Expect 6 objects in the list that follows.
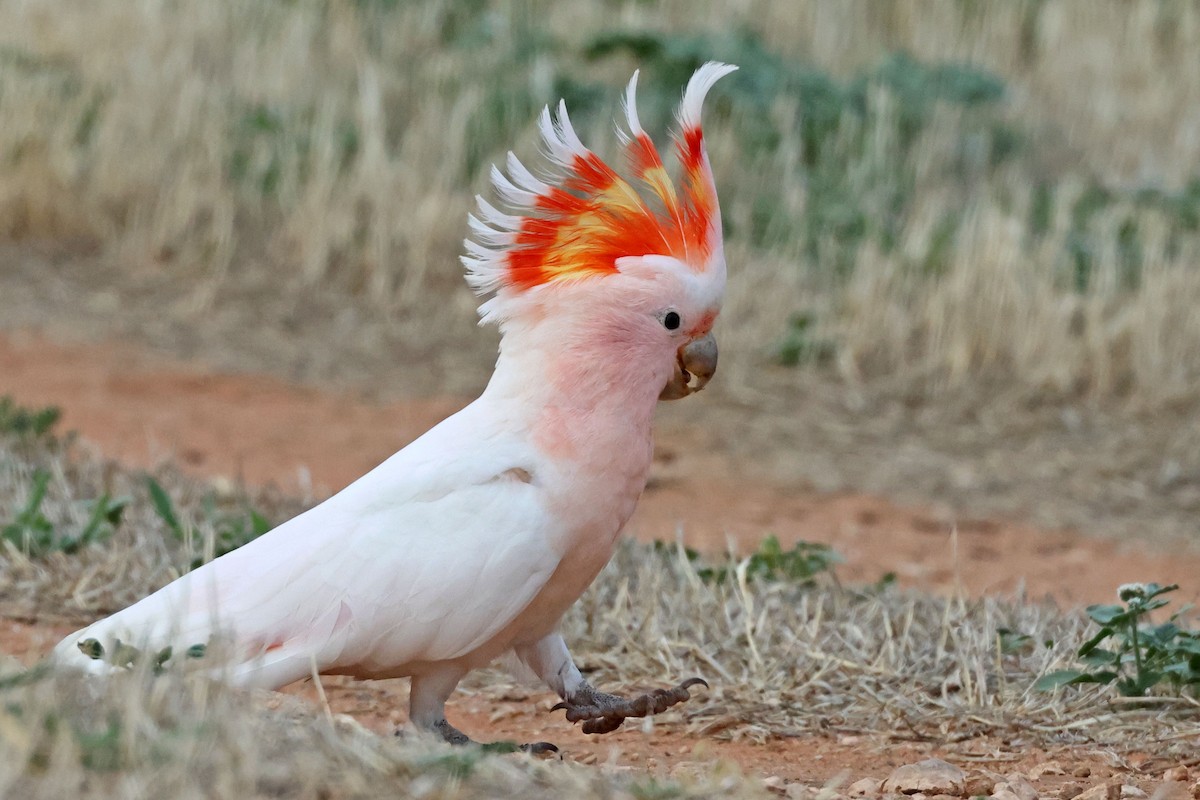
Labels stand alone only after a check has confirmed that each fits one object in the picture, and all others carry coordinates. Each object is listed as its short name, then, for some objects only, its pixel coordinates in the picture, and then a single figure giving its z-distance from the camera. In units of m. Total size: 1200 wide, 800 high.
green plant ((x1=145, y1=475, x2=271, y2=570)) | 9.09
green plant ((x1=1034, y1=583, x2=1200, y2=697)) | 7.71
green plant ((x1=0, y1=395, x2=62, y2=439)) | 11.60
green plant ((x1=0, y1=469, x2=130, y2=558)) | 9.31
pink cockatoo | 6.40
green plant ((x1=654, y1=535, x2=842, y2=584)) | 9.76
